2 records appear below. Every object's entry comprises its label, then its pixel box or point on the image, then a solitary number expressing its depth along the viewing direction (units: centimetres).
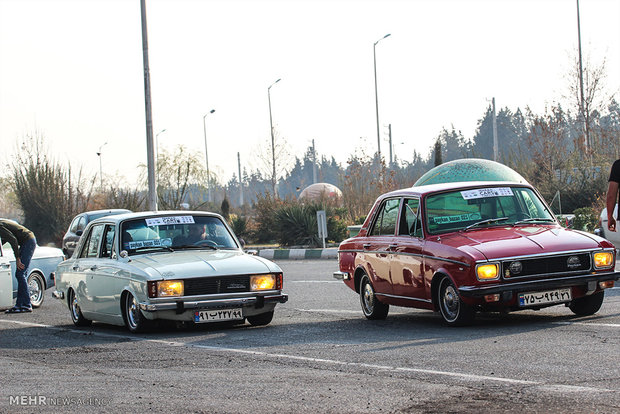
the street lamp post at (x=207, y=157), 6496
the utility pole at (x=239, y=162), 9626
